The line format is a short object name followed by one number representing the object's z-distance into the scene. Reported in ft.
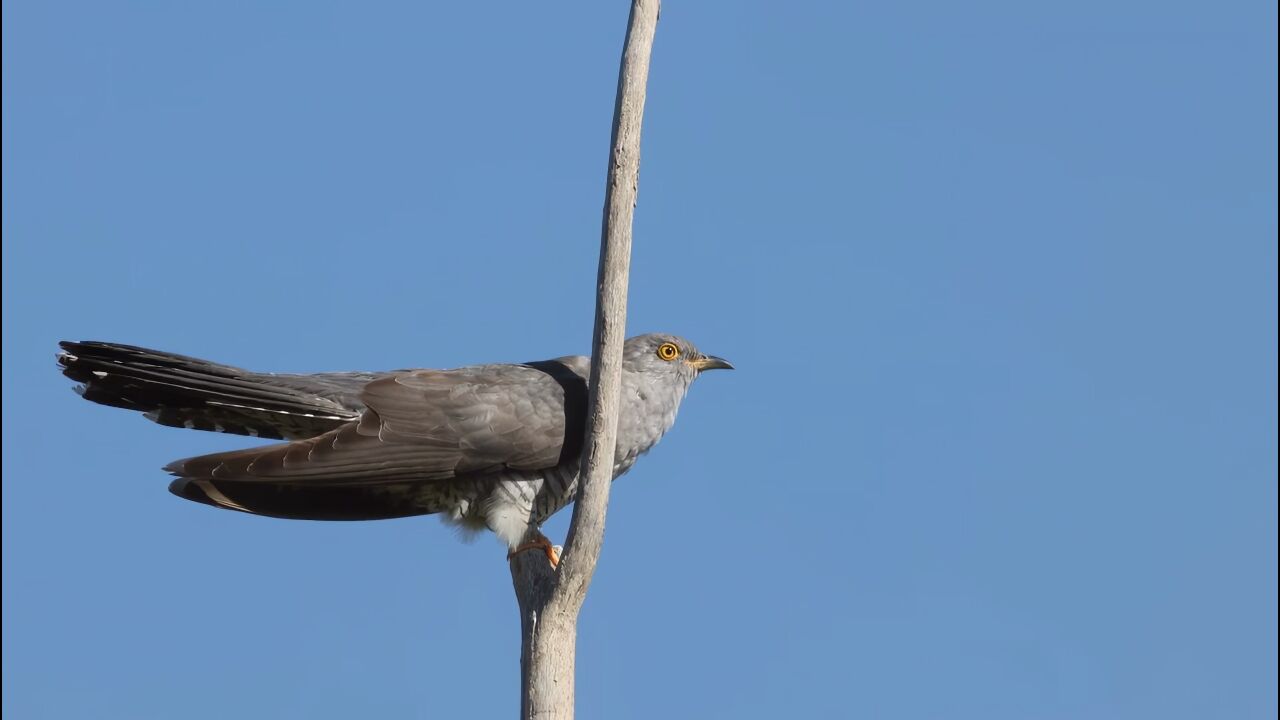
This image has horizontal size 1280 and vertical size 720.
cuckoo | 29.76
